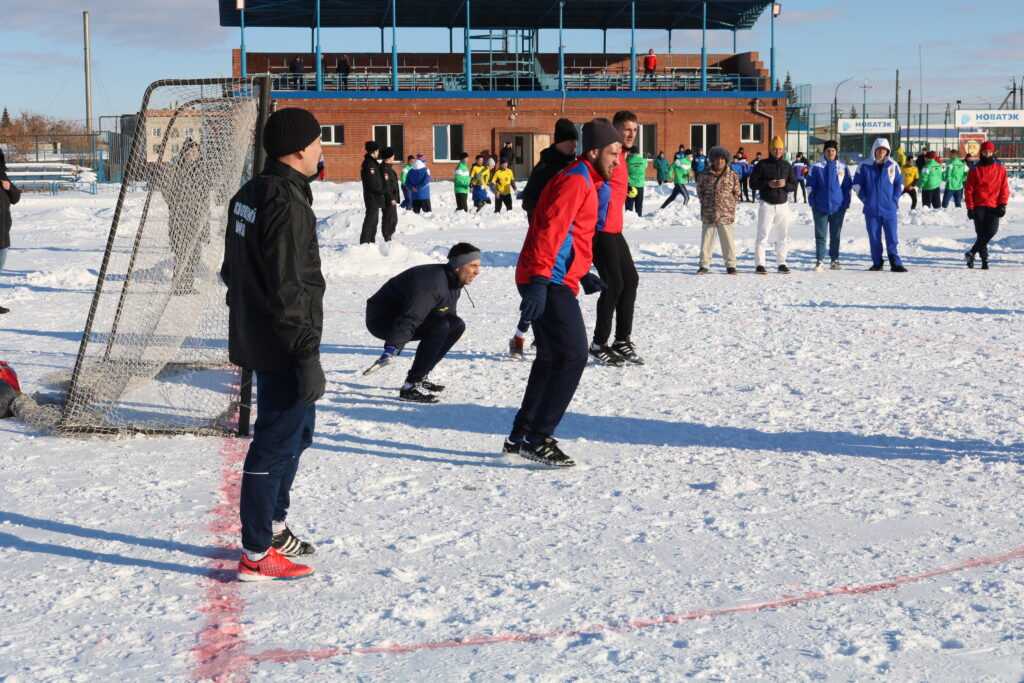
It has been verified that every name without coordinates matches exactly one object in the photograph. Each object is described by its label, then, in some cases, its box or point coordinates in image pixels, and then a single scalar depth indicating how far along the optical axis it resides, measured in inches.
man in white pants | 539.5
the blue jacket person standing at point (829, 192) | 550.9
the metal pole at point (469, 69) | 1718.8
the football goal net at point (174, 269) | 250.2
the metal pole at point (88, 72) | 1909.4
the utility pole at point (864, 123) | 1742.0
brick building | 1753.2
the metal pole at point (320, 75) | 1699.1
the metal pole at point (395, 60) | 1602.1
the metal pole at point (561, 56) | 1660.9
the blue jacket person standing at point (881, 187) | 540.7
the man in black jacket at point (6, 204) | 415.5
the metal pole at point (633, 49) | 1710.1
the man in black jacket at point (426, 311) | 272.4
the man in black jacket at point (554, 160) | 284.8
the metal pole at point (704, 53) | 1744.6
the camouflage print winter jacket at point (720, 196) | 526.9
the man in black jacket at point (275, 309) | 147.2
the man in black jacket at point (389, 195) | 626.5
